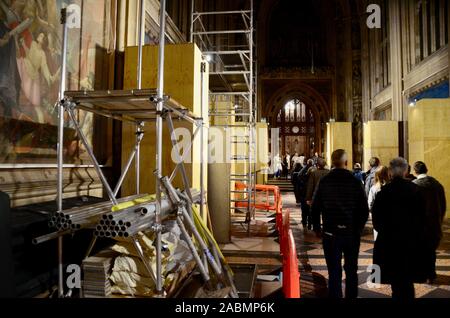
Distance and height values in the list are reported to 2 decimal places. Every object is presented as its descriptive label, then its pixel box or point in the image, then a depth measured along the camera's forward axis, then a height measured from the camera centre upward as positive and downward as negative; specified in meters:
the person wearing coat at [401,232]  3.03 -0.59
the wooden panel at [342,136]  16.62 +1.78
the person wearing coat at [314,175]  6.52 -0.10
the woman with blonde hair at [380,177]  4.79 -0.10
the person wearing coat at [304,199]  7.56 -0.72
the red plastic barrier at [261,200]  7.35 -0.80
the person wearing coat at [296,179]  9.84 -0.30
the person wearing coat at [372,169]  6.48 +0.02
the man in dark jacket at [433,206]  4.15 -0.47
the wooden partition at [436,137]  8.78 +0.92
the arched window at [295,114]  25.12 +4.46
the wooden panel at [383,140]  12.60 +1.20
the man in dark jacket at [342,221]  3.35 -0.53
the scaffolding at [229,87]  7.47 +2.20
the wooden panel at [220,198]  5.96 -0.54
